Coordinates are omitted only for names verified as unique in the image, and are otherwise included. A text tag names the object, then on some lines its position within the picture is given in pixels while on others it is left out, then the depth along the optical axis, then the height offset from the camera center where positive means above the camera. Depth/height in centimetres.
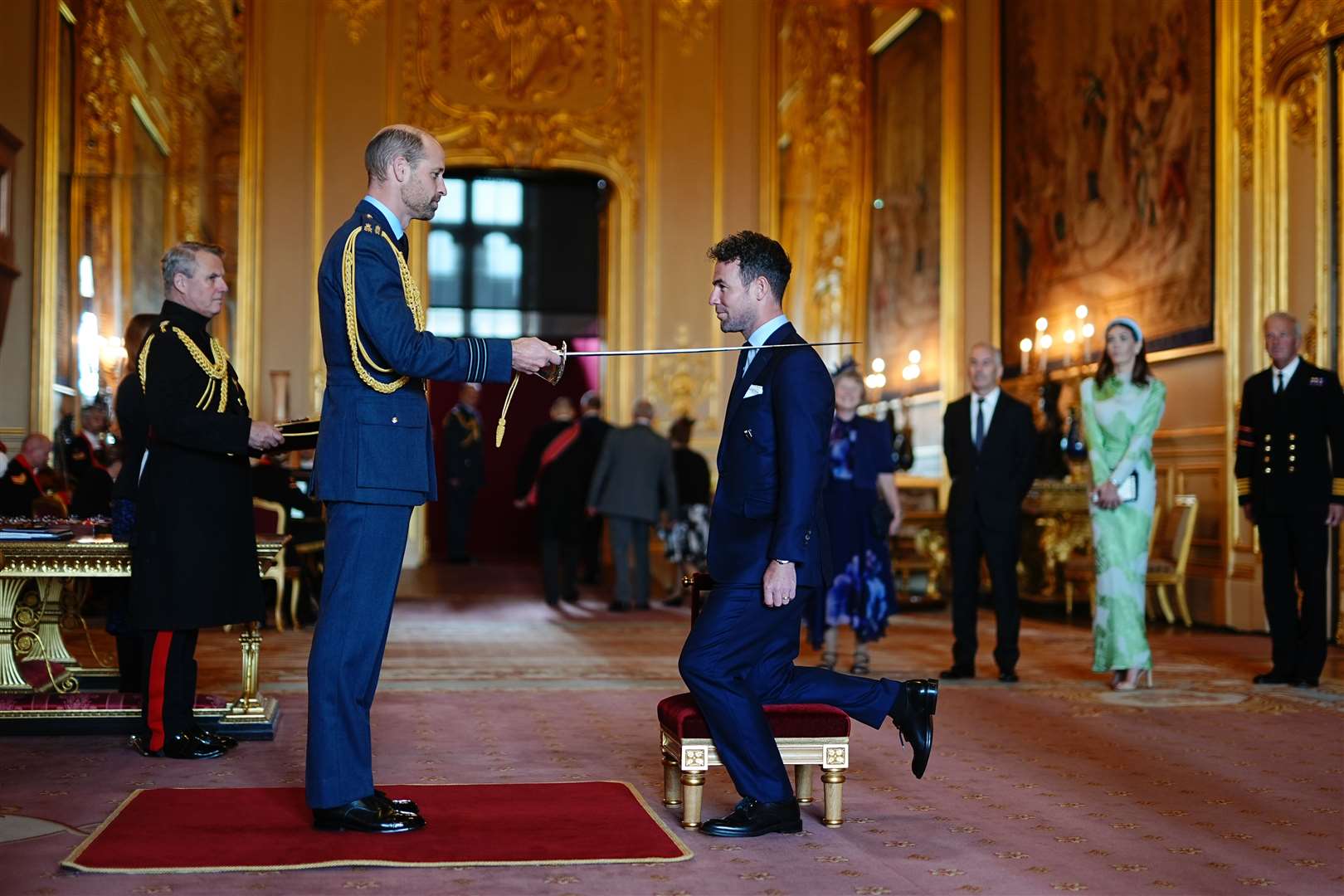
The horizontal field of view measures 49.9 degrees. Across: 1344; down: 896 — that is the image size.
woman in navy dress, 666 -28
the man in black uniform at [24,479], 755 -8
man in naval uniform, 642 -9
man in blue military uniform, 332 +1
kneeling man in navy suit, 345 -20
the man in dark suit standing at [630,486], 1012 -14
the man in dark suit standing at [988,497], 661 -14
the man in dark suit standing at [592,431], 1076 +26
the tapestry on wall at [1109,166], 965 +225
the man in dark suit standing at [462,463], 1438 +2
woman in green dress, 616 -13
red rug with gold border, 313 -86
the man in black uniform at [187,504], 426 -12
